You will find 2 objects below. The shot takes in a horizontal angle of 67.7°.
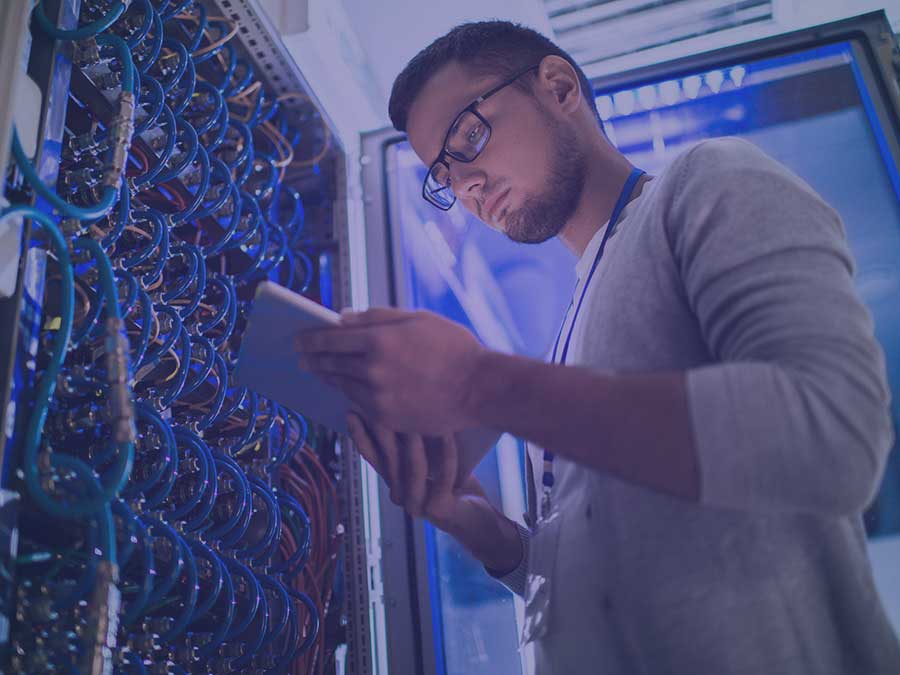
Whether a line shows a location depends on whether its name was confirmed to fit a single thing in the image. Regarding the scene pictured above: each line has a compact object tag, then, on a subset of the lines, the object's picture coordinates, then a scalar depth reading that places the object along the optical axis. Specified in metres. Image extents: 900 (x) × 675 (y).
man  0.63
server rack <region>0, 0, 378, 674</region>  0.77
